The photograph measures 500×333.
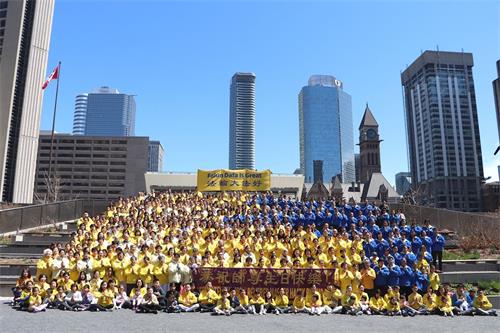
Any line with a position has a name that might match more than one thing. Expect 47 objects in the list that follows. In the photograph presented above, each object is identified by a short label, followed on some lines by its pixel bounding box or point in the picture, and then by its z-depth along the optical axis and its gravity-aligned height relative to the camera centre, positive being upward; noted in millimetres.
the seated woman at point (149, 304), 12651 -3149
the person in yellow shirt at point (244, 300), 13070 -3120
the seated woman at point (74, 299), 12891 -3095
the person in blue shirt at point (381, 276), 14266 -2462
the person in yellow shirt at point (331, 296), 13547 -3041
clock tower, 126250 +20052
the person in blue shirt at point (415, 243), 16734 -1477
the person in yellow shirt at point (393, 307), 13000 -3297
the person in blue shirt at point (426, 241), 16844 -1388
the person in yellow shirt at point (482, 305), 13133 -3265
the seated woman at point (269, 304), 13130 -3221
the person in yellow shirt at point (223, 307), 12656 -3244
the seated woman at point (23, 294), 12750 -2929
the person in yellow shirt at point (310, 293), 13359 -2929
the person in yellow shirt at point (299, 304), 13148 -3257
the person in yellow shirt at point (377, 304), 13203 -3230
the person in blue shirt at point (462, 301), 13188 -3138
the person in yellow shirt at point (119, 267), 14438 -2230
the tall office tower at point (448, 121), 185375 +42333
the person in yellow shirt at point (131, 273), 14359 -2428
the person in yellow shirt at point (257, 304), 12977 -3223
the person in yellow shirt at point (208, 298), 13203 -3073
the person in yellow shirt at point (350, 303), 13146 -3232
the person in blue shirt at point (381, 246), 15977 -1531
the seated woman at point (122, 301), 13258 -3189
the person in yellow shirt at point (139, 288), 13439 -2811
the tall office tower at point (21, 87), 71000 +21613
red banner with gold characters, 13906 -2473
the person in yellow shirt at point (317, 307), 12970 -3299
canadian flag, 37362 +12407
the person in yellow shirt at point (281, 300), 13367 -3138
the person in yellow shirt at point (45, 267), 14359 -2230
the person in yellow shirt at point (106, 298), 13070 -3049
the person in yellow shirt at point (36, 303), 12284 -3074
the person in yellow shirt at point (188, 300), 13016 -3112
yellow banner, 31656 +2123
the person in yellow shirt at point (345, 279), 14056 -2533
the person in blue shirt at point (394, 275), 14227 -2405
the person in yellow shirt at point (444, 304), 12997 -3170
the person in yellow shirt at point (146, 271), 14320 -2345
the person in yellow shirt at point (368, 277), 14180 -2473
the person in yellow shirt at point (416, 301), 13281 -3128
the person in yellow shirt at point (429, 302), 13188 -3138
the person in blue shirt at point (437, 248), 16984 -1700
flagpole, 35631 +9453
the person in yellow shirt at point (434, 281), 14312 -2628
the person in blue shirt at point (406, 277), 14234 -2473
